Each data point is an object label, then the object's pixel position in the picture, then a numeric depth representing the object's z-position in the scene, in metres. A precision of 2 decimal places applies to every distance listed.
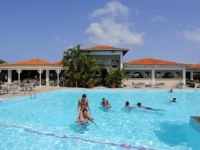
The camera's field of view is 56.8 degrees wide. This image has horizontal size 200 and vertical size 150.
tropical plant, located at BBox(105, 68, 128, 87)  23.06
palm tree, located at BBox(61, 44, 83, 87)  22.84
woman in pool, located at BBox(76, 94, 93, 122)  7.67
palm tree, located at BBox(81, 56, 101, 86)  22.69
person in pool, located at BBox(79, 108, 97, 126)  7.39
